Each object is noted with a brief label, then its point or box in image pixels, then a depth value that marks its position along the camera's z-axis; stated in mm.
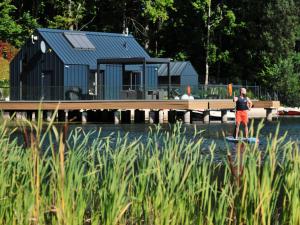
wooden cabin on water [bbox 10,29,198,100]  49406
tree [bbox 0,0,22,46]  65062
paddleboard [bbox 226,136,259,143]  27953
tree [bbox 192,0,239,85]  71562
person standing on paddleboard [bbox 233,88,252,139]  28770
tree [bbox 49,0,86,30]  69525
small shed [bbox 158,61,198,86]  65125
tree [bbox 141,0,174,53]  70250
